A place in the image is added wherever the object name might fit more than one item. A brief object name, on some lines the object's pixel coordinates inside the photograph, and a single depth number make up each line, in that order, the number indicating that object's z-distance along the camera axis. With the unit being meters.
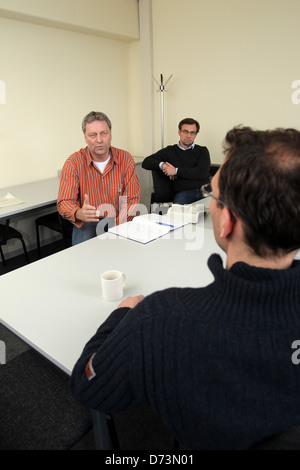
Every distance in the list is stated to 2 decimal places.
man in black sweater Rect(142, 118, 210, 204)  3.32
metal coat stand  3.87
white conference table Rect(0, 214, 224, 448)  1.05
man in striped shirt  2.26
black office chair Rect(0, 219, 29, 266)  2.54
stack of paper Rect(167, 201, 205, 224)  2.00
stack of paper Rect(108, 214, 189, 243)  1.80
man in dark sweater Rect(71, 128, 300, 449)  0.61
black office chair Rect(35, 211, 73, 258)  2.80
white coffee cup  1.18
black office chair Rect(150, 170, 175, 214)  3.38
